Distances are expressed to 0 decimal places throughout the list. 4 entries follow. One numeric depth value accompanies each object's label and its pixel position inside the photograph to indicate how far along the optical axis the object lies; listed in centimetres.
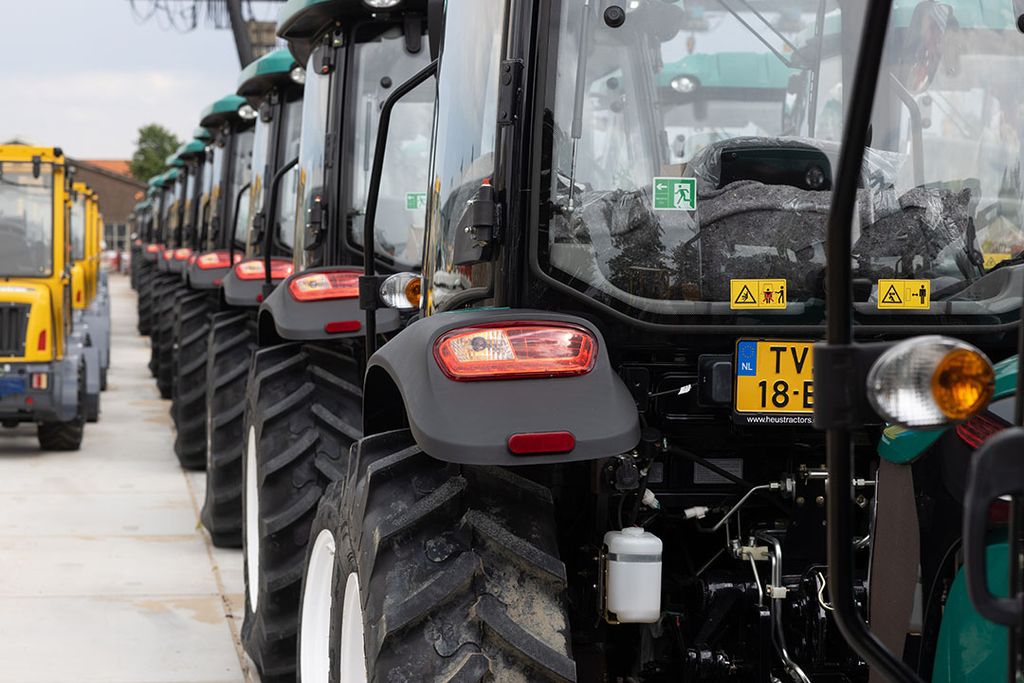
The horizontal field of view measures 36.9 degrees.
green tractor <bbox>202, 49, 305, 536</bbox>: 755
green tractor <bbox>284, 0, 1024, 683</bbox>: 288
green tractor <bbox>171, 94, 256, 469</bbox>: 1064
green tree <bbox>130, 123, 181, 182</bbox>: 9056
